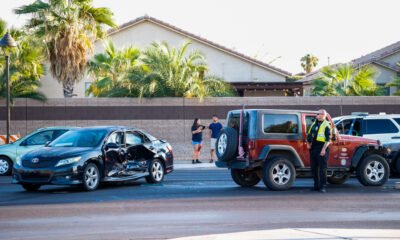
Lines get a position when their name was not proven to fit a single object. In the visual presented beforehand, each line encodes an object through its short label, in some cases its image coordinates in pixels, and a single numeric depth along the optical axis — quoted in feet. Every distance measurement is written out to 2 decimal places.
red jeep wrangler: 56.54
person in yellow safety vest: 55.67
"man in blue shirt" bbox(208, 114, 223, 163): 92.73
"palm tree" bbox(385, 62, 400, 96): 121.12
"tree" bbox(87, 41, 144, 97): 117.91
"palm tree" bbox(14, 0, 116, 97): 110.93
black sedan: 56.13
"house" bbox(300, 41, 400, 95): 154.40
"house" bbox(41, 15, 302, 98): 147.02
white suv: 72.18
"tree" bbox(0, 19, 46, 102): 109.09
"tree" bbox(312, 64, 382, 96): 118.73
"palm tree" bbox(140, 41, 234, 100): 110.22
